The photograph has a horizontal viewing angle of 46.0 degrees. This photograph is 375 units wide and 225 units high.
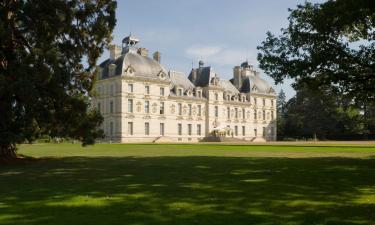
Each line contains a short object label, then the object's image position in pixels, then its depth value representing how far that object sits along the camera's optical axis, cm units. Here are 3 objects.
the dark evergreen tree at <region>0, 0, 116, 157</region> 1552
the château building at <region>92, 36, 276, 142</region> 5922
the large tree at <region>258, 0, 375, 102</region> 1459
